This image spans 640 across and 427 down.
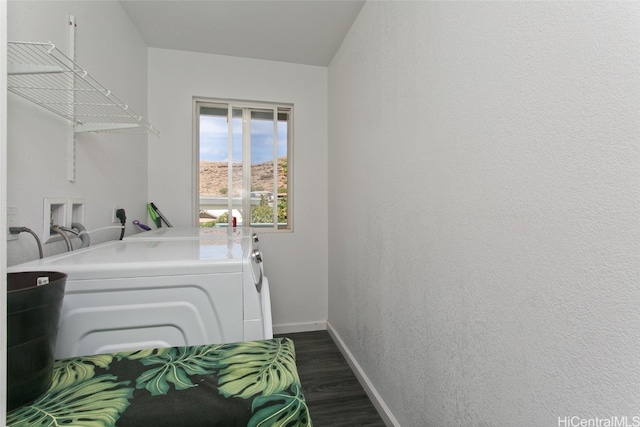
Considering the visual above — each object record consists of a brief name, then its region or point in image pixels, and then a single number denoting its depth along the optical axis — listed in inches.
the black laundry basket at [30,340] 20.6
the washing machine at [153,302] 31.4
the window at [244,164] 107.6
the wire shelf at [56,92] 35.3
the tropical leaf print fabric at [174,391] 20.2
